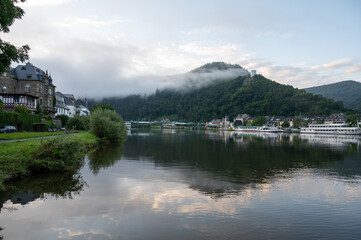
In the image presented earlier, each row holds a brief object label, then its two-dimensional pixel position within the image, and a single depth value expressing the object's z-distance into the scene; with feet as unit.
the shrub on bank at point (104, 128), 149.48
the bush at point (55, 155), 61.77
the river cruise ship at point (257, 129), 432.74
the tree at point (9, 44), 48.06
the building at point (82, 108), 363.93
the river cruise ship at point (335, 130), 331.28
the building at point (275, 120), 603.67
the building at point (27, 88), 173.06
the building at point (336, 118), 517.14
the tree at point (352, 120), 429.79
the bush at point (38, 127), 144.20
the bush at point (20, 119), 125.49
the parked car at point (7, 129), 117.05
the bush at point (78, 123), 198.70
